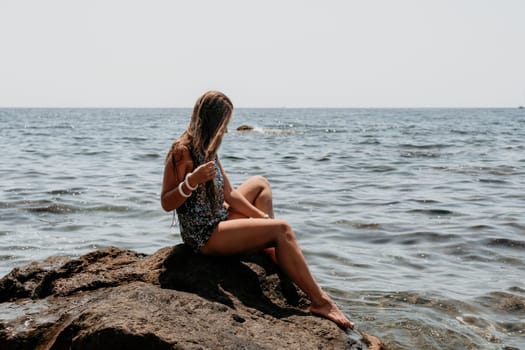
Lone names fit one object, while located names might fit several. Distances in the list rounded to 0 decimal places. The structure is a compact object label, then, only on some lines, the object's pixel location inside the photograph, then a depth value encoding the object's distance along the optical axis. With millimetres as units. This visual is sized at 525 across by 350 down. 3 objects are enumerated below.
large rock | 3496
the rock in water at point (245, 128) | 40969
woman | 4578
